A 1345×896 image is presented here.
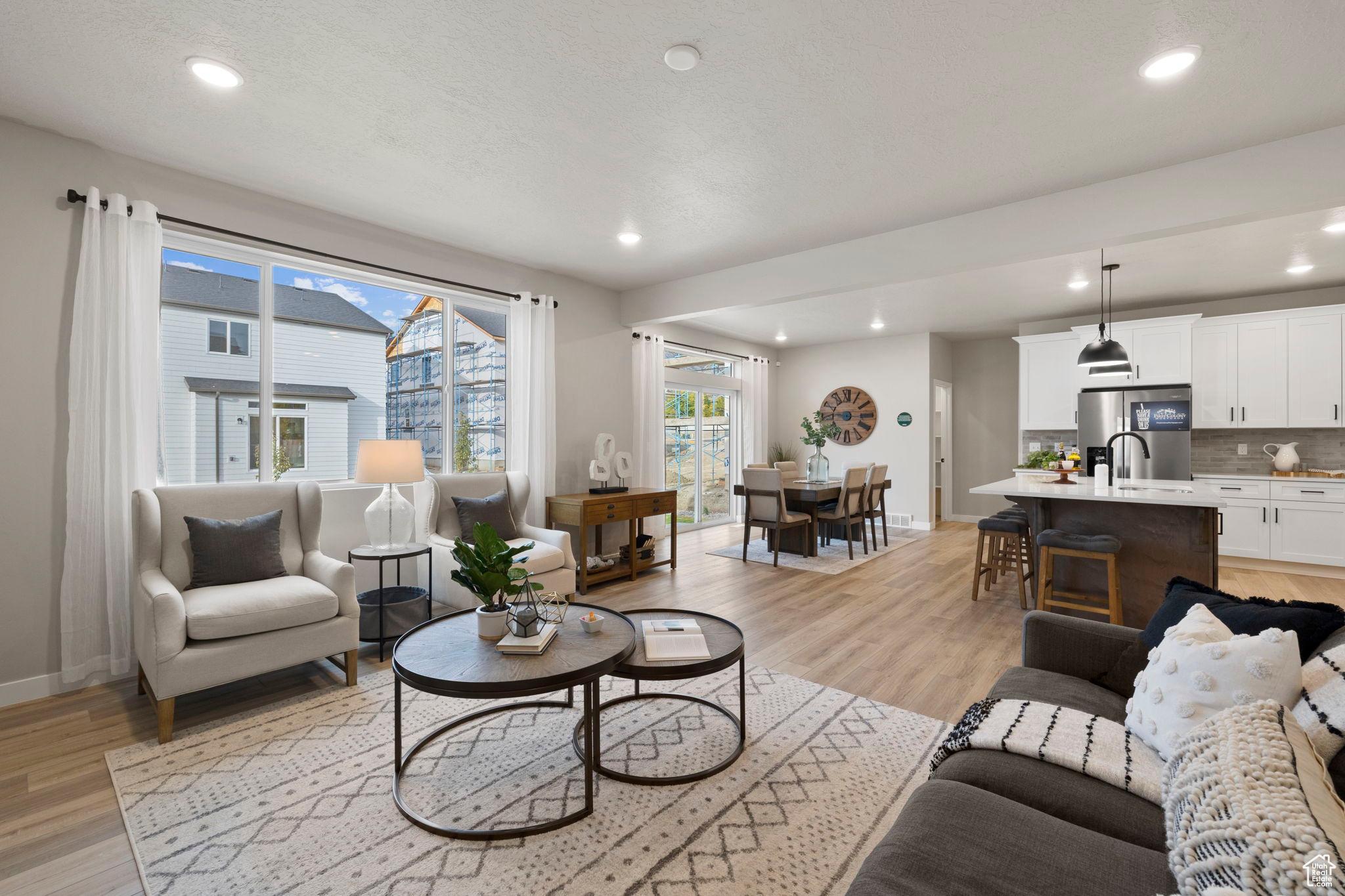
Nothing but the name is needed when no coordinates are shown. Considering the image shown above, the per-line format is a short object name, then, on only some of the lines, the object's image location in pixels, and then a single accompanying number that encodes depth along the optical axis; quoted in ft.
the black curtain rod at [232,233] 9.29
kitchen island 11.13
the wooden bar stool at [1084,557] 11.30
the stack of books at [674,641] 7.06
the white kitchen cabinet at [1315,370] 17.01
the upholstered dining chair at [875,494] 20.54
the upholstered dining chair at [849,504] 19.07
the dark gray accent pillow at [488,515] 13.33
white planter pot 7.11
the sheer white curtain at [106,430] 9.31
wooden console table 15.21
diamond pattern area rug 5.43
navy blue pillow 4.67
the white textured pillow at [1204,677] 4.14
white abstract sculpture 16.81
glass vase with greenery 21.76
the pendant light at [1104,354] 14.01
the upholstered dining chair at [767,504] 18.39
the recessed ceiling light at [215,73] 7.47
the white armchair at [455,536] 12.67
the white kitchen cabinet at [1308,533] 16.47
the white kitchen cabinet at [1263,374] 17.70
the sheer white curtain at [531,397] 15.84
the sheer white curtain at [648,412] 19.63
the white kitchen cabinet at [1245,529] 17.57
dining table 19.57
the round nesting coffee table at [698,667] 6.70
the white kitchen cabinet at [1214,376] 18.40
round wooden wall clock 26.99
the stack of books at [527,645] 6.70
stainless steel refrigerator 18.66
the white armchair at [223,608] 7.95
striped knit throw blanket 4.39
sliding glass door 25.14
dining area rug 18.40
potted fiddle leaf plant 7.03
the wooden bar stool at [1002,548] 14.40
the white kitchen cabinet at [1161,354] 18.83
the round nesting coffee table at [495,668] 5.94
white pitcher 17.84
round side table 11.03
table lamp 11.44
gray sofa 3.39
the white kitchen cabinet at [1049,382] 21.18
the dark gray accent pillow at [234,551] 9.39
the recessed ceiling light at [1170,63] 7.12
